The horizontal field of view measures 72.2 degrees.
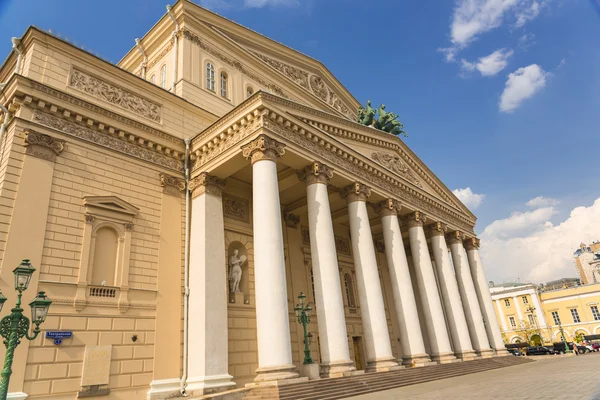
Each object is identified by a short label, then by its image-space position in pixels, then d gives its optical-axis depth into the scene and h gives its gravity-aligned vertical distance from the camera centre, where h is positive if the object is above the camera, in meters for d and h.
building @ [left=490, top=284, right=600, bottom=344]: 59.22 +3.14
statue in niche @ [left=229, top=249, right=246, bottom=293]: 17.41 +3.74
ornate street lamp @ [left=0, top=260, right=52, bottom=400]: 7.77 +1.25
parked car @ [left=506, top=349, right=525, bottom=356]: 44.04 -1.47
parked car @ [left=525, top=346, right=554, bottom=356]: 43.72 -1.47
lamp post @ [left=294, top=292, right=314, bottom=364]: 15.02 +1.57
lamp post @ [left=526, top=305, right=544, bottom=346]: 61.60 +3.01
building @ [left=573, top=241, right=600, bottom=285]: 94.66 +15.60
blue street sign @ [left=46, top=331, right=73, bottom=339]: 11.67 +1.27
